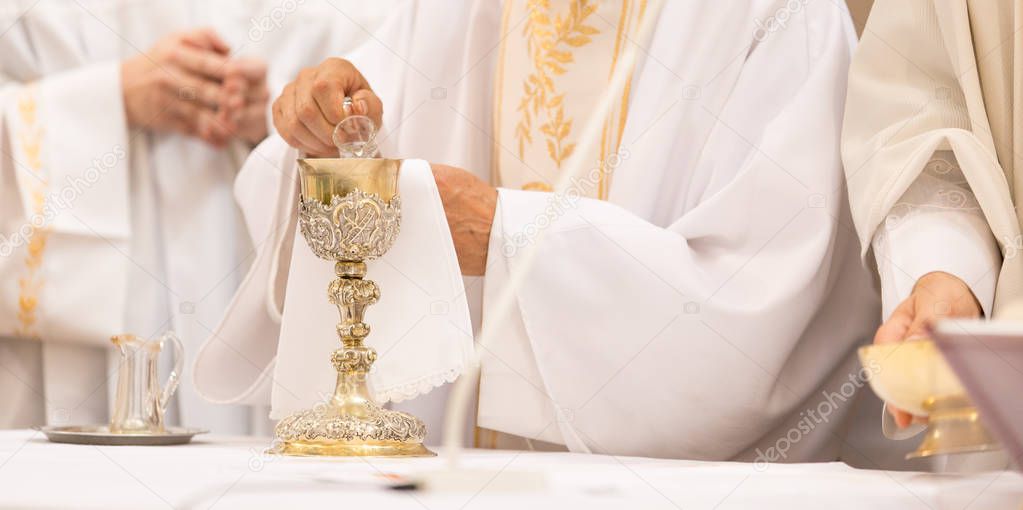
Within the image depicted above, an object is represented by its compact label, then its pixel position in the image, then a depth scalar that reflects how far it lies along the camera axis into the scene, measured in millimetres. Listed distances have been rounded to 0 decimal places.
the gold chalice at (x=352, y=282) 2905
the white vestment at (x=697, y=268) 3118
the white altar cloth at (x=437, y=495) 2559
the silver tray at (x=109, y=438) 3059
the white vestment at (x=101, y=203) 3838
